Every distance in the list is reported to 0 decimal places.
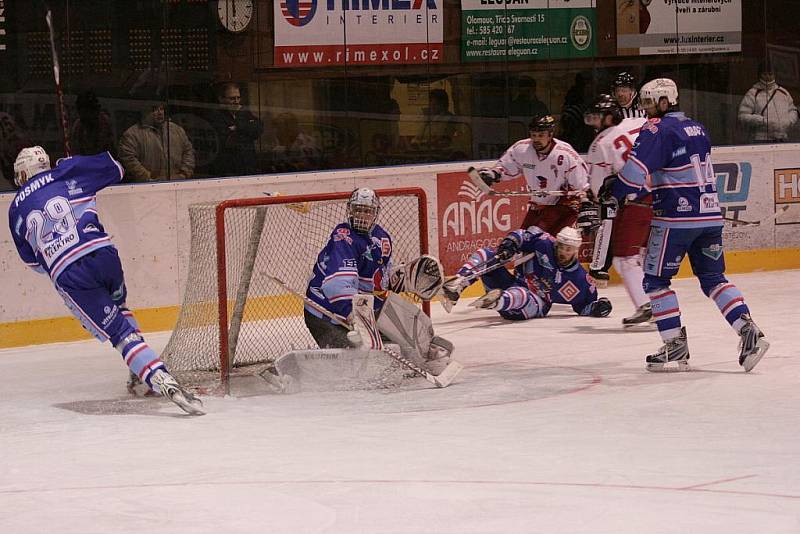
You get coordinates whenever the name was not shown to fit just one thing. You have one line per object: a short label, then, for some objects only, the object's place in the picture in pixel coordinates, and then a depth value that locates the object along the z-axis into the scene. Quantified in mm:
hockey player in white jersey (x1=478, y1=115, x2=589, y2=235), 17297
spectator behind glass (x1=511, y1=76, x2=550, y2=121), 20203
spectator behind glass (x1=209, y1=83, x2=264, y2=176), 17891
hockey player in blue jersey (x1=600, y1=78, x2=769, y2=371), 13094
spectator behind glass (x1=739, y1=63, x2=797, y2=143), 21203
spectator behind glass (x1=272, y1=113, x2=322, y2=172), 18453
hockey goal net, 13273
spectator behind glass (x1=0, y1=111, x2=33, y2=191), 16281
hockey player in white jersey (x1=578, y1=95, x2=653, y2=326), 16547
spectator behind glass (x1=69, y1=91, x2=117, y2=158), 16969
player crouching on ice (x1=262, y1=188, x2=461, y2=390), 12797
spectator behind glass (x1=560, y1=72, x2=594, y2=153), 20516
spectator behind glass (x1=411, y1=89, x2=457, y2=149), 19547
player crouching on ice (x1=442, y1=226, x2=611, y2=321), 16906
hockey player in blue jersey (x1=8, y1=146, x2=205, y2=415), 12172
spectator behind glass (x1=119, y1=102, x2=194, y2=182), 17125
